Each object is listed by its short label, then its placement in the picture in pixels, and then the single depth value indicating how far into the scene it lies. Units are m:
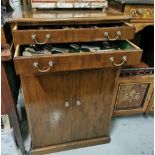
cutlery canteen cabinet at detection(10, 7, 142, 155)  0.77
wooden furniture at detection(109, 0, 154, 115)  0.98
